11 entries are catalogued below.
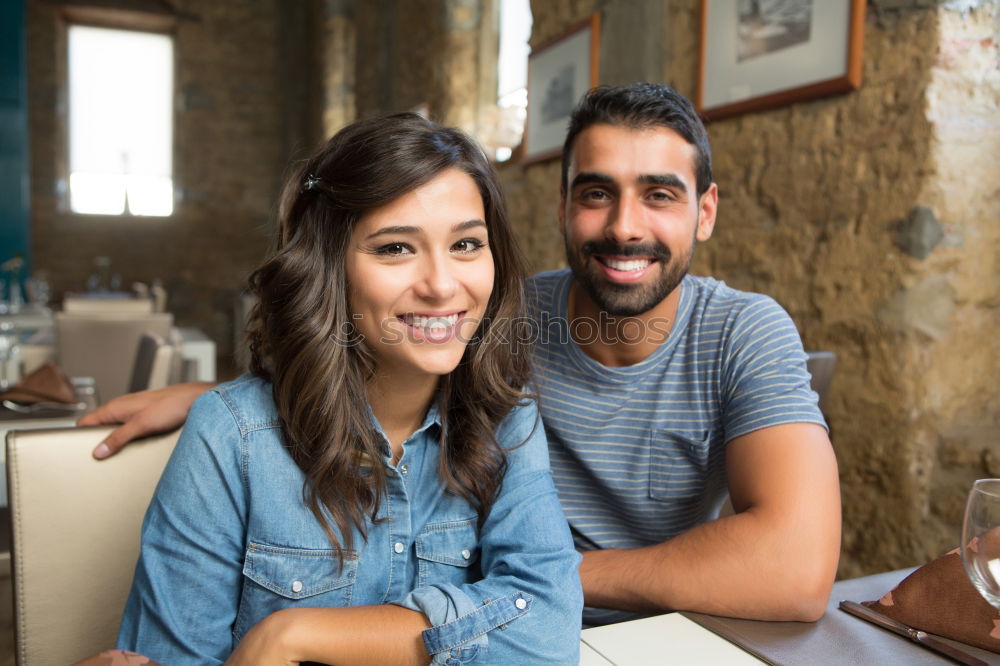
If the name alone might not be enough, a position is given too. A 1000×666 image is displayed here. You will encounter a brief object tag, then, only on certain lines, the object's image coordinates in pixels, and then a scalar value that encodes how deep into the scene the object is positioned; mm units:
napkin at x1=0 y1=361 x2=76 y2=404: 2012
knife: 799
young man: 1156
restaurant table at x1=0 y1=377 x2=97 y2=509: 1862
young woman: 907
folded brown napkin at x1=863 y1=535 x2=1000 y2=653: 839
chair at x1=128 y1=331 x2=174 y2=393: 2299
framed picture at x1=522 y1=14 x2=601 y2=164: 3595
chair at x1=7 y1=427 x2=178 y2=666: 1058
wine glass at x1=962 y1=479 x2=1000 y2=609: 729
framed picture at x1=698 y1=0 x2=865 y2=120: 2195
